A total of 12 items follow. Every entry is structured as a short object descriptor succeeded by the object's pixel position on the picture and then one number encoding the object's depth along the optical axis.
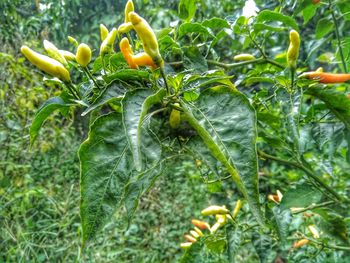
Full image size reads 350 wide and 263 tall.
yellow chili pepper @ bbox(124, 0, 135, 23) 0.53
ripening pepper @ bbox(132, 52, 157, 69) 0.44
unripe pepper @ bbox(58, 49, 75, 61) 0.56
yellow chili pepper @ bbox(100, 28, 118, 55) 0.52
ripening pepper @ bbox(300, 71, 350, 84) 0.53
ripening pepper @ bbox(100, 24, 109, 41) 0.58
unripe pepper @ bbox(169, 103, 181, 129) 0.47
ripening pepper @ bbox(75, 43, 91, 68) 0.48
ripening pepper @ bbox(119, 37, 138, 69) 0.46
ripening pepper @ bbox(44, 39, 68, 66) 0.51
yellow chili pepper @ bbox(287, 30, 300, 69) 0.51
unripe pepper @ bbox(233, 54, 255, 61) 0.74
